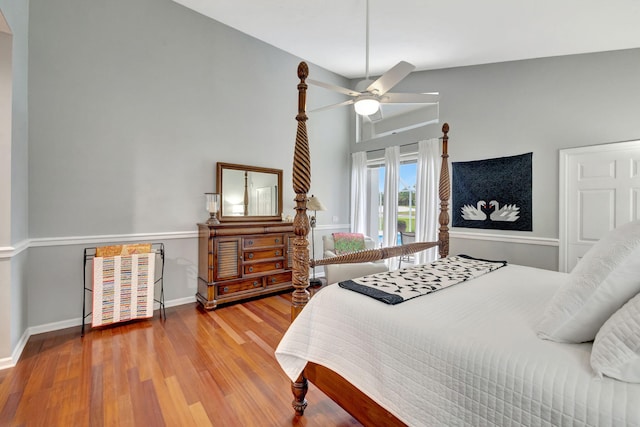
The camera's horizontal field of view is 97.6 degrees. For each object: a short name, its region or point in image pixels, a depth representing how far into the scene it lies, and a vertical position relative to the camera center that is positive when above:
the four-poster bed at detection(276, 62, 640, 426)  0.78 -0.50
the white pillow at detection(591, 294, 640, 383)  0.73 -0.37
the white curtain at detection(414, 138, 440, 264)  4.00 +0.23
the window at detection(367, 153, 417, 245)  4.40 +0.30
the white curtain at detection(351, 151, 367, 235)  4.97 +0.34
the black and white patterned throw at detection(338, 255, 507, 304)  1.42 -0.41
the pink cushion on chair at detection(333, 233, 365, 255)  4.19 -0.47
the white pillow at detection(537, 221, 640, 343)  0.90 -0.27
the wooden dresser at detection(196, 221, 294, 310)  3.27 -0.62
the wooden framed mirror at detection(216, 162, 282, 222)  3.67 +0.27
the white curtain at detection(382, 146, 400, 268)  4.48 +0.25
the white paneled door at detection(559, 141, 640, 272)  2.68 +0.19
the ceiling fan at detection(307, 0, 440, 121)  2.11 +0.99
